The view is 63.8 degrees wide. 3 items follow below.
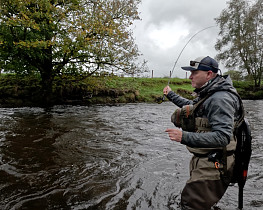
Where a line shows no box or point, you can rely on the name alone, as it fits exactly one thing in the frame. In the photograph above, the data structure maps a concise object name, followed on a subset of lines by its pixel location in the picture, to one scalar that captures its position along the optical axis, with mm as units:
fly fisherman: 2811
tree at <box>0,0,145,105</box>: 13867
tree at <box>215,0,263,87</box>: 36375
